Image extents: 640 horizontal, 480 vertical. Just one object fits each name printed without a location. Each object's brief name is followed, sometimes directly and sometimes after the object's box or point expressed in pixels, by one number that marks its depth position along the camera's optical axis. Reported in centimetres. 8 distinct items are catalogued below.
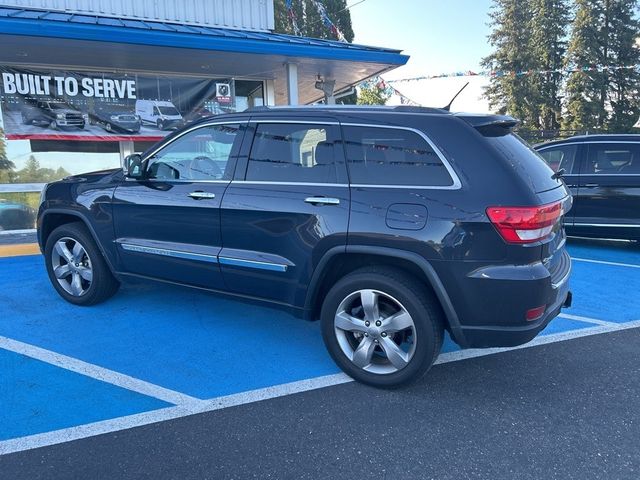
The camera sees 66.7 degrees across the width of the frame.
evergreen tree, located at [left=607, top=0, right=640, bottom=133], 3644
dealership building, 716
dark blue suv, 285
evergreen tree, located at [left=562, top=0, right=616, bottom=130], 3703
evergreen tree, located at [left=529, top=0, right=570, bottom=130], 4066
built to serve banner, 783
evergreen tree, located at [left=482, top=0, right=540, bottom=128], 4131
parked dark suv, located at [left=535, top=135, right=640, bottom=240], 698
